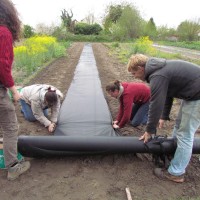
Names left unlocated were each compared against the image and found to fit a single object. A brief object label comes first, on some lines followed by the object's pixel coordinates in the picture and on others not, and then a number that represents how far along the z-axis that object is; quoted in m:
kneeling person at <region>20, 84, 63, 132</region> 3.45
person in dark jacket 2.39
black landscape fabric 3.56
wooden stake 2.49
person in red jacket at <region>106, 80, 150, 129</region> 3.48
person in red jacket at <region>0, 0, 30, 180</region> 2.27
